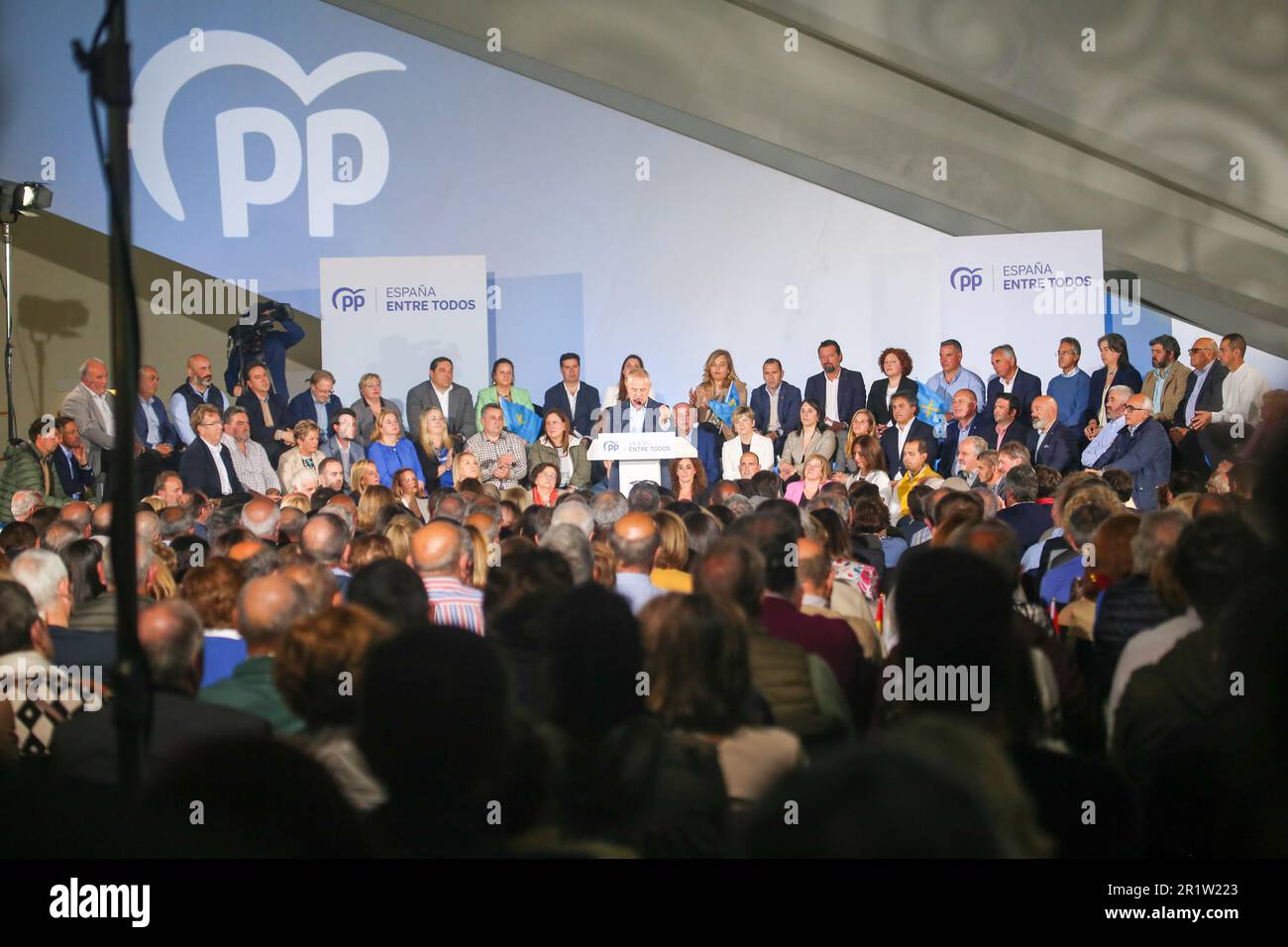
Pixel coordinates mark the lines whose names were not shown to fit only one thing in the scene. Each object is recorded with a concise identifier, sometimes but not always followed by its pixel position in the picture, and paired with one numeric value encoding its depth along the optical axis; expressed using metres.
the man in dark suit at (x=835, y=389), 9.09
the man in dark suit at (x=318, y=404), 9.22
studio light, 10.02
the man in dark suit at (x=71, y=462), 8.70
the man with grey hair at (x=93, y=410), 9.02
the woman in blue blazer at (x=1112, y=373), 8.34
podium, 7.78
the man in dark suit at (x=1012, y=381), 8.51
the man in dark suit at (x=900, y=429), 8.19
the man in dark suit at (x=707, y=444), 8.63
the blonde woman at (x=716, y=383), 9.14
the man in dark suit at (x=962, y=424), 8.25
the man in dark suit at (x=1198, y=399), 7.78
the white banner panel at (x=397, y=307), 9.52
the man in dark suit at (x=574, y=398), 9.42
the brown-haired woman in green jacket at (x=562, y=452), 8.65
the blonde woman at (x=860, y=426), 8.23
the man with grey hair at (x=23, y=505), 7.43
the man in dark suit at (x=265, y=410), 8.89
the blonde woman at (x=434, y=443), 8.73
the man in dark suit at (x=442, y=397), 9.20
